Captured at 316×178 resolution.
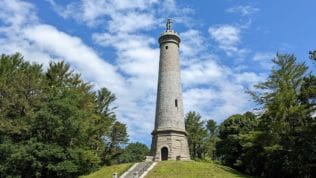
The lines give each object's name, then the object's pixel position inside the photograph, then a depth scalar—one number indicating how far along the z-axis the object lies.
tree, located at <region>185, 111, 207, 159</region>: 35.62
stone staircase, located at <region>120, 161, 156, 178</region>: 19.63
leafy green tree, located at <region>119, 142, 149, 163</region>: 51.71
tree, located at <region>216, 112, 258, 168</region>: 27.36
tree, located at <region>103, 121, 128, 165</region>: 31.39
